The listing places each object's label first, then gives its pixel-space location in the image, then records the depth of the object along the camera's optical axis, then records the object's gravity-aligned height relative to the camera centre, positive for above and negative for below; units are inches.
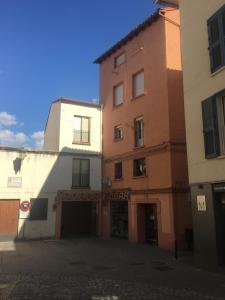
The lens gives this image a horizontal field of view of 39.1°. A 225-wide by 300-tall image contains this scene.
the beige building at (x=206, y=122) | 447.2 +136.2
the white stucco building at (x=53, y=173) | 832.3 +114.6
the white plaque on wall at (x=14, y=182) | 837.2 +85.1
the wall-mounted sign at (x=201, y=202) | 473.4 +17.5
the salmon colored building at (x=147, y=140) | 682.2 +181.7
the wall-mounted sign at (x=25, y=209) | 834.8 +14.2
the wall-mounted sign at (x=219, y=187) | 437.3 +37.2
